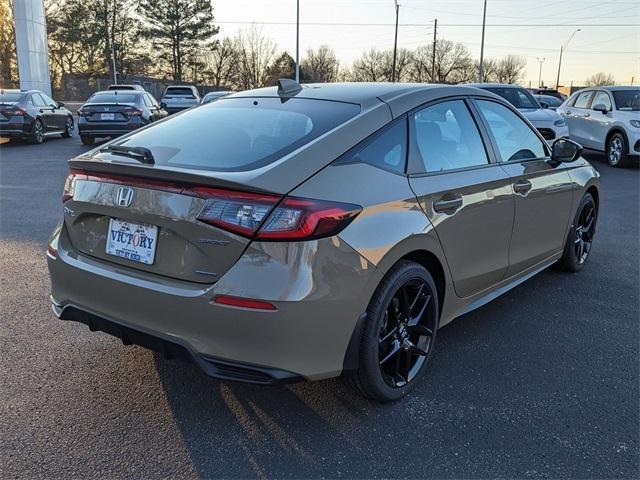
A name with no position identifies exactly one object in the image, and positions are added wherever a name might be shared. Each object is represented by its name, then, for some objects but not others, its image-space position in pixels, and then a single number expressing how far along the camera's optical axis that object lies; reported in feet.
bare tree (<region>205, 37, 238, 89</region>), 187.52
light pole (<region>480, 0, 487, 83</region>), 141.18
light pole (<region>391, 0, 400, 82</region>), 147.23
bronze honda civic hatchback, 7.60
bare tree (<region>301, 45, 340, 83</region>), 206.79
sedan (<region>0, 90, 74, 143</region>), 49.16
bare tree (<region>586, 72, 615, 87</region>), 269.64
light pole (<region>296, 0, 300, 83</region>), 123.64
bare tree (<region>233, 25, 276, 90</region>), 190.71
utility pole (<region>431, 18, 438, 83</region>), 205.05
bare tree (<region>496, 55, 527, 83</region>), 275.69
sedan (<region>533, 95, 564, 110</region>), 87.60
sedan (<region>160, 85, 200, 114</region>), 85.92
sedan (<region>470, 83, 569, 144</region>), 41.41
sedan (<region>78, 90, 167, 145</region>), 47.16
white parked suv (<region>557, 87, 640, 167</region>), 41.06
